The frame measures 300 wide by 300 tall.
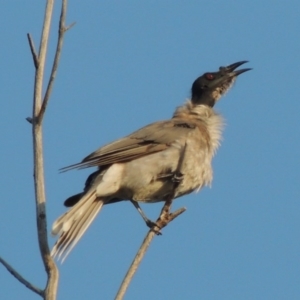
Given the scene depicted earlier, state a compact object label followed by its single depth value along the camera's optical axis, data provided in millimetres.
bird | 14570
